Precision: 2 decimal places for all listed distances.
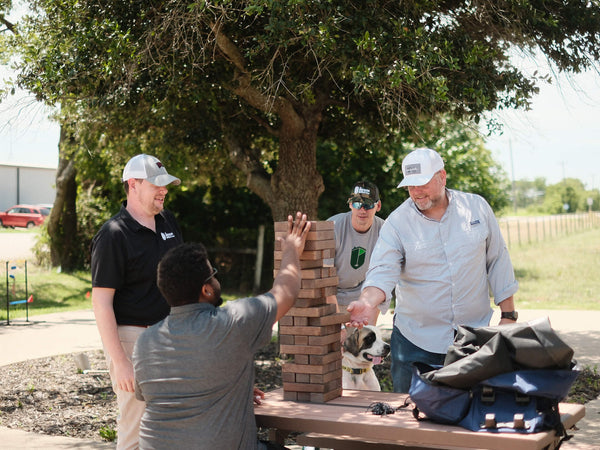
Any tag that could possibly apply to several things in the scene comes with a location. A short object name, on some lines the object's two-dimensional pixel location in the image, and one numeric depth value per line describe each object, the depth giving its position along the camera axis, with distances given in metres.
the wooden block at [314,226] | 3.63
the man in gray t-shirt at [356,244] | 5.39
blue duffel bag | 2.88
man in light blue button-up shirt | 4.04
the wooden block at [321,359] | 3.61
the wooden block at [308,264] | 3.67
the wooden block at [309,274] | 3.65
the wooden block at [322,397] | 3.62
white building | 43.05
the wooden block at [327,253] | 3.73
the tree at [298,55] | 6.77
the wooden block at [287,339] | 3.69
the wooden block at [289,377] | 3.70
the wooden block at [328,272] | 3.75
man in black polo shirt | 3.98
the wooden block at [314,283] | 3.64
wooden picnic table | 2.86
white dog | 4.63
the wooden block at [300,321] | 3.67
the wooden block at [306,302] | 3.67
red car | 34.91
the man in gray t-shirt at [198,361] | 2.95
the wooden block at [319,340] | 3.62
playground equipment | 13.06
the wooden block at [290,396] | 3.71
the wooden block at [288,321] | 3.70
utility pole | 87.78
